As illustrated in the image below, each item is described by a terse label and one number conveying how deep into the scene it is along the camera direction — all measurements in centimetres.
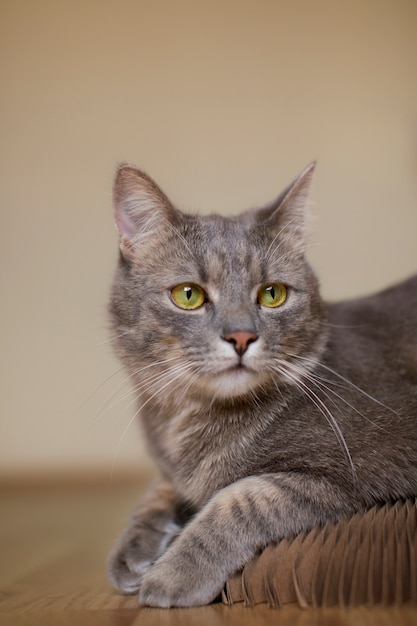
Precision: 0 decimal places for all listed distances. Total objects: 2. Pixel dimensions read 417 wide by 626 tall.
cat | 54
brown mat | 50
